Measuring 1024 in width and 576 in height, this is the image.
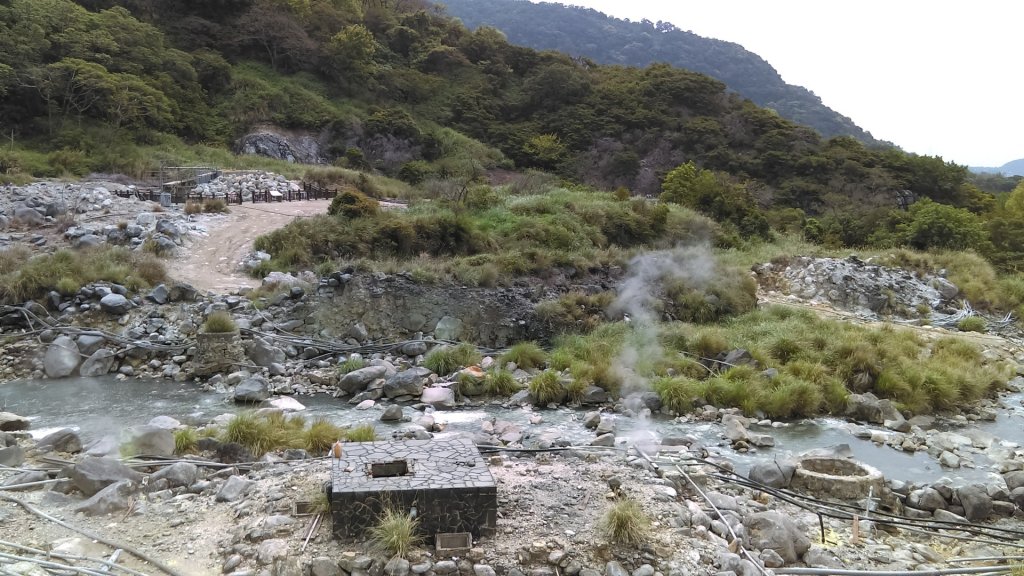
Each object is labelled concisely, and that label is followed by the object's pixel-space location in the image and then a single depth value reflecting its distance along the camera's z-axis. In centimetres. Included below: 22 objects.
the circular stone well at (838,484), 682
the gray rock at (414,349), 1179
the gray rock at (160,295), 1209
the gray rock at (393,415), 888
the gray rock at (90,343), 1083
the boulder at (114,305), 1165
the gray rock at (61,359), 1028
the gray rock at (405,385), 994
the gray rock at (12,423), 759
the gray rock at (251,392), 957
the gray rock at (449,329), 1258
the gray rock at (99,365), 1049
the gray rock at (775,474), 687
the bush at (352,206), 1620
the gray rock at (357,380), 1016
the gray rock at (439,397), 977
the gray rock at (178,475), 582
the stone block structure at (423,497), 479
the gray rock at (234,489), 559
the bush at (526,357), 1134
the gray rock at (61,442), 680
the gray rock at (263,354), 1092
